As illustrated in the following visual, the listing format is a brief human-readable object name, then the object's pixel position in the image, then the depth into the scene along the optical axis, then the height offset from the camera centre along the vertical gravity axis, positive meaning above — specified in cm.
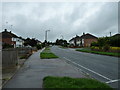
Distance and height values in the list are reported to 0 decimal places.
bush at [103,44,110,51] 1778 -65
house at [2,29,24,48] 3070 +237
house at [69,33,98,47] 4625 +271
